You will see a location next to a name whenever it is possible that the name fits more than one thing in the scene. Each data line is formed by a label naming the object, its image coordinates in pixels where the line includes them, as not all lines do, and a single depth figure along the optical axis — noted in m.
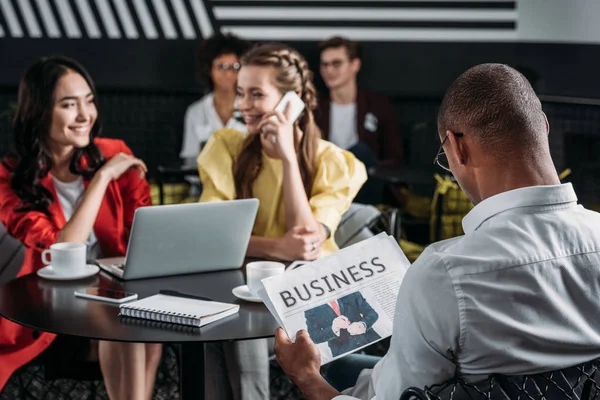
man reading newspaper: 1.33
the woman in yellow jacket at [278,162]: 2.83
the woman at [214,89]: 5.83
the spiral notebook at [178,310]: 1.92
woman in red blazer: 2.64
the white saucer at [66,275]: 2.30
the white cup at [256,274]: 2.13
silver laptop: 2.18
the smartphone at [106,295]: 2.08
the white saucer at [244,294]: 2.10
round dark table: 1.86
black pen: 2.10
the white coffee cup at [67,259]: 2.30
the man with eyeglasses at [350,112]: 6.30
